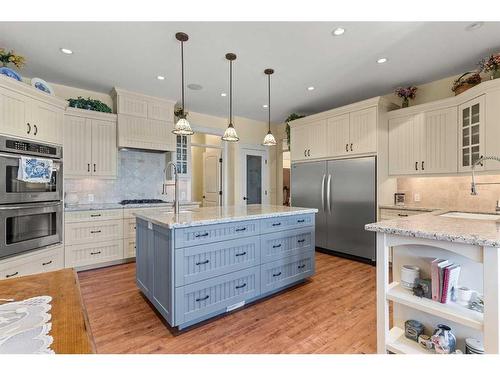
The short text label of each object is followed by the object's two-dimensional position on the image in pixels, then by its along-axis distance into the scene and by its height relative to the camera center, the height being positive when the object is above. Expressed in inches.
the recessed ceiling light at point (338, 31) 92.6 +60.5
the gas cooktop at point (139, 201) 154.5 -8.1
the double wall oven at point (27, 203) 95.3 -6.2
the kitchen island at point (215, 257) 77.8 -25.5
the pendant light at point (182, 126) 98.4 +25.2
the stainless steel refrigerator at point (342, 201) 145.9 -8.1
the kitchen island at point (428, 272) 47.2 -20.0
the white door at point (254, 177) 220.2 +10.7
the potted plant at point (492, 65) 102.0 +52.5
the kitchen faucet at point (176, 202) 96.9 -5.4
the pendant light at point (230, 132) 111.4 +25.9
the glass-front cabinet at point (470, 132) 108.0 +26.0
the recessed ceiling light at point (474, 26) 90.0 +60.8
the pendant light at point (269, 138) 126.1 +25.9
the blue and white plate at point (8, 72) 98.0 +47.6
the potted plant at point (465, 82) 114.7 +51.3
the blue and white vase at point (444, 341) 54.7 -34.8
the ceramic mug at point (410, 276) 62.6 -22.8
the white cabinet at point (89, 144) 136.1 +26.0
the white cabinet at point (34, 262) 96.0 -32.1
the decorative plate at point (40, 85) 113.3 +49.2
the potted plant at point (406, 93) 143.3 +56.2
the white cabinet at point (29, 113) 97.2 +33.9
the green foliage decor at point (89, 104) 139.8 +49.5
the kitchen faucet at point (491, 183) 95.8 +2.4
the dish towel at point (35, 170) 100.1 +8.3
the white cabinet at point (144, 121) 149.5 +43.7
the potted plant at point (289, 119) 198.0 +57.1
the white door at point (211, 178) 220.7 +10.2
